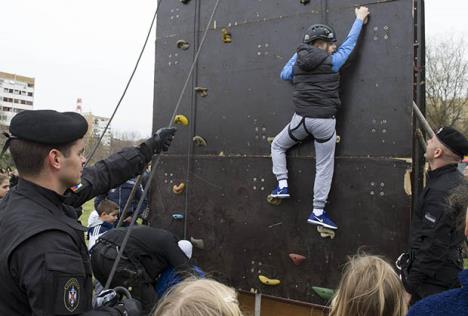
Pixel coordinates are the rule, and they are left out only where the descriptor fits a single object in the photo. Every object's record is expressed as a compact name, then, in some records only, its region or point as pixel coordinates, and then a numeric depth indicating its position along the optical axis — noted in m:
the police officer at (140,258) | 3.53
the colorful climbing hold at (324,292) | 3.26
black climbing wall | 3.11
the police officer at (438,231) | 2.66
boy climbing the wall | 3.15
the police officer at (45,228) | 1.49
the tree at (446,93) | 21.08
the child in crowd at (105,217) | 4.61
